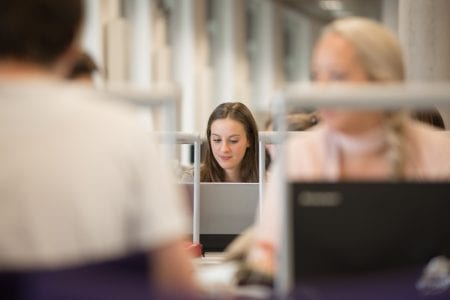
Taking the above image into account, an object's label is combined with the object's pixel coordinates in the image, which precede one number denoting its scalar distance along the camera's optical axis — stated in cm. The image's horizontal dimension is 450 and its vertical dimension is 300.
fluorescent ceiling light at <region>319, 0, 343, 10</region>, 2253
